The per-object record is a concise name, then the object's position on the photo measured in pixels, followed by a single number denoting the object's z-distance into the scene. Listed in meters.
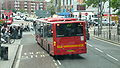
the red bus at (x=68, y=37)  15.51
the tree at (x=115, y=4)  27.39
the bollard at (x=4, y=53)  15.05
